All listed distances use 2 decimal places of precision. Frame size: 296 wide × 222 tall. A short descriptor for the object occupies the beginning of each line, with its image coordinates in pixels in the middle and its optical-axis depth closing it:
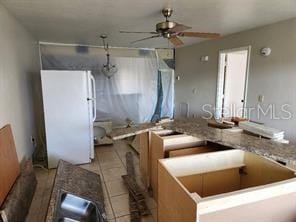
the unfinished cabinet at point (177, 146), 2.03
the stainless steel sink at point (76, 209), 1.90
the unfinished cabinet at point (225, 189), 1.02
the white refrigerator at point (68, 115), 3.16
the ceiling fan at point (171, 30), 2.39
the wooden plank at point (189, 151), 1.97
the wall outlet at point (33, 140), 3.29
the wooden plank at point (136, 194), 2.21
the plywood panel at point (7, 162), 1.82
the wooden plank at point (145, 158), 2.53
